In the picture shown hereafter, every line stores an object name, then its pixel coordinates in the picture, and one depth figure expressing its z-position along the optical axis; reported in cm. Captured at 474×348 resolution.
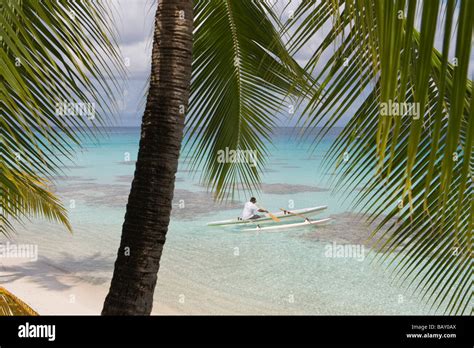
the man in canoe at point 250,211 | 1532
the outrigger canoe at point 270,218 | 1623
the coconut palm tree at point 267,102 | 59
